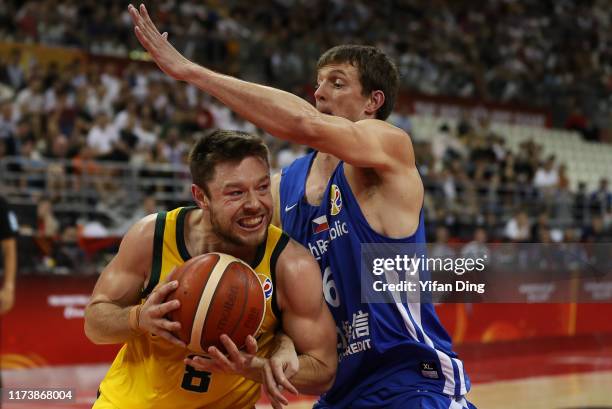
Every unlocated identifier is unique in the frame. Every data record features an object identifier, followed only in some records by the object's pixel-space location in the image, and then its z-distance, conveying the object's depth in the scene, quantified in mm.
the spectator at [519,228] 13727
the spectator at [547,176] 16500
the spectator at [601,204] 15719
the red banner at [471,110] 18688
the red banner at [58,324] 8938
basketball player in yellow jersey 3559
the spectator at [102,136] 11578
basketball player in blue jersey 3529
